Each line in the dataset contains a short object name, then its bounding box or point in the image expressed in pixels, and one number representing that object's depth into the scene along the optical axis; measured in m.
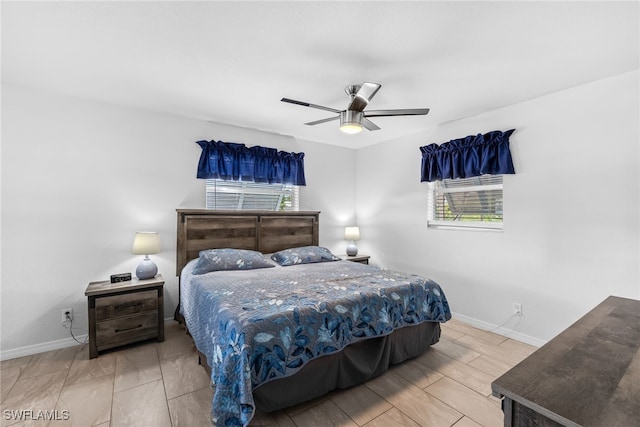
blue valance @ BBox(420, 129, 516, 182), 3.11
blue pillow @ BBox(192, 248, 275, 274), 3.03
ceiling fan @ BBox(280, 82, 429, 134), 2.36
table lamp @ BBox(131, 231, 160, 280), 2.96
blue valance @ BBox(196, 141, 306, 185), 3.65
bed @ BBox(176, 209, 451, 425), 1.67
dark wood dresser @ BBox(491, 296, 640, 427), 0.71
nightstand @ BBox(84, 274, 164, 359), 2.64
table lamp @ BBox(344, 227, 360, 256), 4.58
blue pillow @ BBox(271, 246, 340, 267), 3.55
